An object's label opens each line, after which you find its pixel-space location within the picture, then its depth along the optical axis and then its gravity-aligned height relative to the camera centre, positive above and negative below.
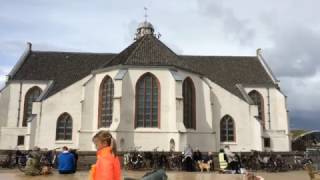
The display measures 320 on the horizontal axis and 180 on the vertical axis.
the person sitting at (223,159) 15.42 -1.62
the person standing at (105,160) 4.31 -0.47
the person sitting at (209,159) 18.55 -1.96
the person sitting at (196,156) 18.42 -1.71
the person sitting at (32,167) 13.13 -1.78
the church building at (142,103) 23.92 +2.70
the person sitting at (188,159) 17.35 -1.81
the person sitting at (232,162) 15.64 -1.78
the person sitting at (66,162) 11.79 -1.39
